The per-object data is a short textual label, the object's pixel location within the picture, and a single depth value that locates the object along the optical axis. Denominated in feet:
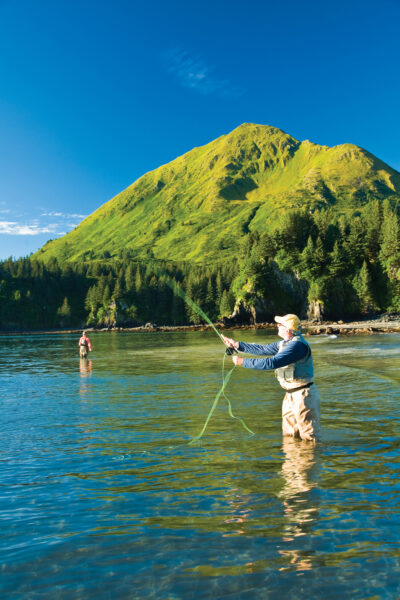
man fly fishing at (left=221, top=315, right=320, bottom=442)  30.37
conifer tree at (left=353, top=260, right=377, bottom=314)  433.89
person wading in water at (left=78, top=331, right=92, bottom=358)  132.47
